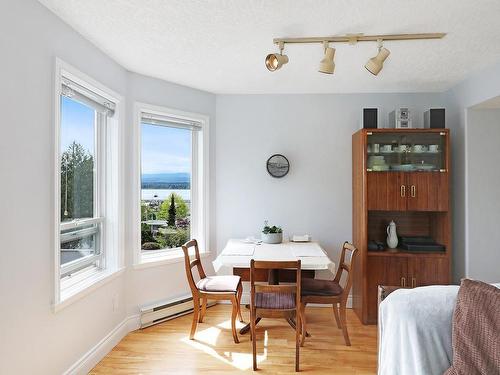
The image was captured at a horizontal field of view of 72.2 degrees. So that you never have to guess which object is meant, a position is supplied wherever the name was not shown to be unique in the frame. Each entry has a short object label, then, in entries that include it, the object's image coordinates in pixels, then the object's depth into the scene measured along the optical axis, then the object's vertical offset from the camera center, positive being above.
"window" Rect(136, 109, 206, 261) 3.69 +0.10
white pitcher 3.72 -0.51
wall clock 4.14 +0.30
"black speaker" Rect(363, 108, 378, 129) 3.70 +0.78
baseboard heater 3.43 -1.25
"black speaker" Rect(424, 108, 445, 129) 3.63 +0.76
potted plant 3.77 -0.49
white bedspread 1.56 -0.68
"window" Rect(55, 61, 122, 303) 2.49 +0.08
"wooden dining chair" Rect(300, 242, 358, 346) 3.05 -0.94
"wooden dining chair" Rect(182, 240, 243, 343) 3.09 -0.91
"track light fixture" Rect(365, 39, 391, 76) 2.39 +0.91
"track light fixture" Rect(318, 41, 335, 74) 2.45 +0.91
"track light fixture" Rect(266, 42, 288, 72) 2.40 +0.91
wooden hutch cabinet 3.54 -0.07
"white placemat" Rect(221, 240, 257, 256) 3.25 -0.59
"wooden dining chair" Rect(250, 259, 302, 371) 2.58 -0.89
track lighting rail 2.47 +1.11
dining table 2.98 -0.61
